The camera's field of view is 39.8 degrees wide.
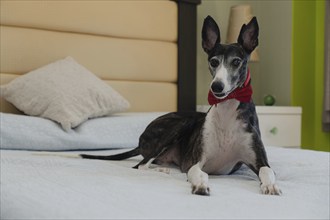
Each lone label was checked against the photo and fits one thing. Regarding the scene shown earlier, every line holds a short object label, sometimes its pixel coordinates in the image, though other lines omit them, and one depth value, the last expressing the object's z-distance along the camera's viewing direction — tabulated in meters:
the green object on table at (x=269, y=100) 3.00
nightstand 2.71
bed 0.86
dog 0.73
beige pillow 2.06
